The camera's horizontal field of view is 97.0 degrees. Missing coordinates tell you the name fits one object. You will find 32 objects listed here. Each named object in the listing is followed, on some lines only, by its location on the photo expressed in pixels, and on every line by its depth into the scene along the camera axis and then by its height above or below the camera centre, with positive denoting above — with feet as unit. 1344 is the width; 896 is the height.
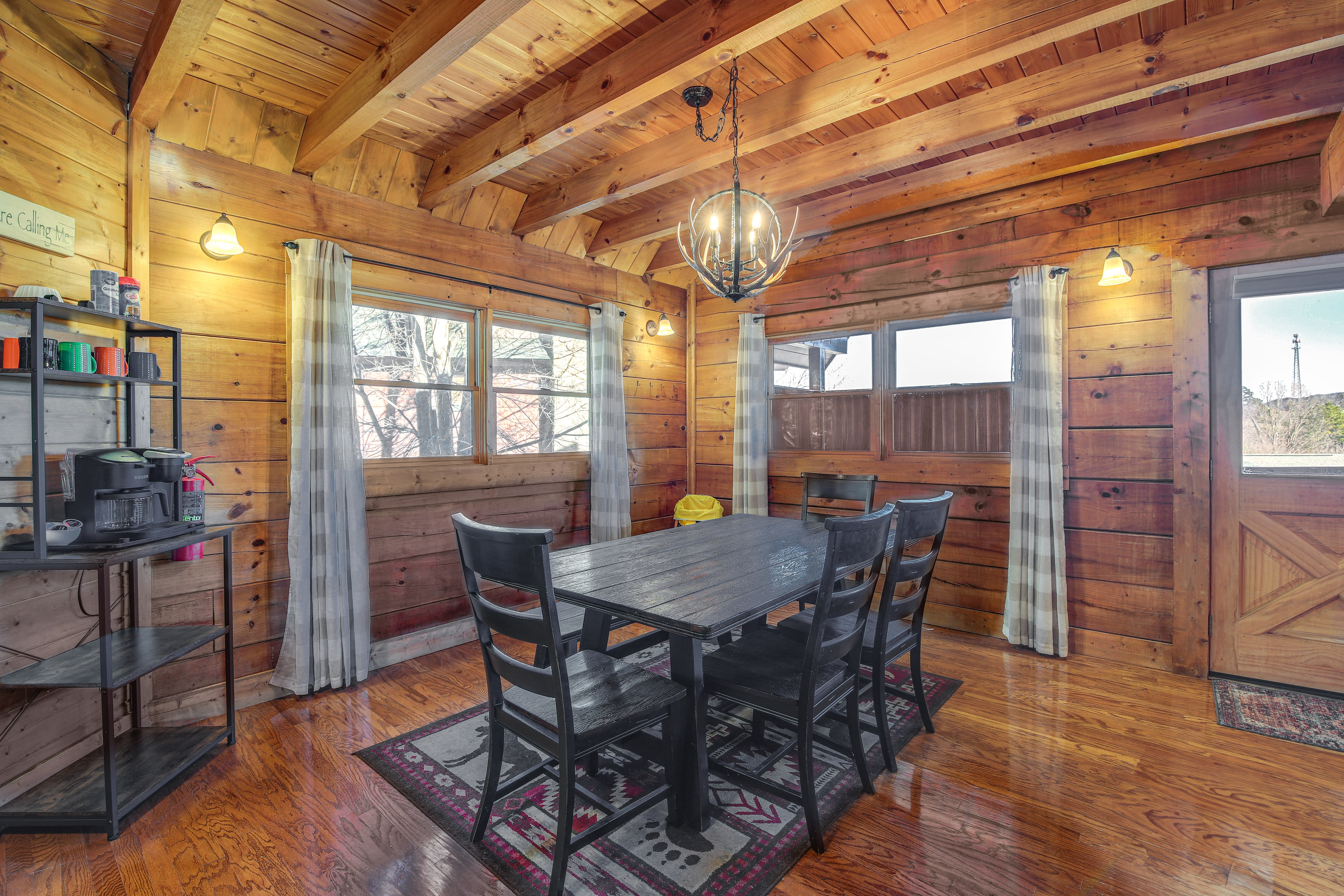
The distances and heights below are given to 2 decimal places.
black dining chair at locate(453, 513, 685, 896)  4.74 -2.31
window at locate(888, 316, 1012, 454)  11.55 +1.11
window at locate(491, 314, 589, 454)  12.12 +1.25
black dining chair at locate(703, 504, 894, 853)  5.51 -2.38
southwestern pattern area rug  5.29 -3.83
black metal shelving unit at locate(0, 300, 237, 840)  5.78 -2.28
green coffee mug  6.22 +0.95
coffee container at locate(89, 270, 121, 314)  6.68 +1.77
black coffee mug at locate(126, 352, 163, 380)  7.02 +0.97
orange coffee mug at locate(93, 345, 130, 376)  6.58 +0.97
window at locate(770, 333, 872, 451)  13.26 +1.13
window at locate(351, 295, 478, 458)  10.28 +1.19
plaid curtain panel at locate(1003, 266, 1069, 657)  10.42 -0.65
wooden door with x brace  8.86 -0.51
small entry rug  7.72 -3.81
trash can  14.44 -1.66
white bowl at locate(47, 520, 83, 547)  6.14 -0.89
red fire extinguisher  7.52 -0.62
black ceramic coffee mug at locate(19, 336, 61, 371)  6.00 +0.96
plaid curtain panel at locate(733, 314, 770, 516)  14.16 +0.40
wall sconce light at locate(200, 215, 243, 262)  7.98 +2.79
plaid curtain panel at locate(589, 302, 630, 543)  13.11 +0.13
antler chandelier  6.99 +2.47
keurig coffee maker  6.36 -0.54
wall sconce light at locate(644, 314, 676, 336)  14.60 +2.88
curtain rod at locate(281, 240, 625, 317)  8.89 +3.09
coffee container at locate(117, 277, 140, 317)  6.98 +1.77
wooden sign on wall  6.17 +2.41
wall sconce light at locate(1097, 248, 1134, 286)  9.64 +2.78
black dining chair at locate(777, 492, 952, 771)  6.66 -1.98
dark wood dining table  5.32 -1.46
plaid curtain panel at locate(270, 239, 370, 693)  8.83 -0.67
